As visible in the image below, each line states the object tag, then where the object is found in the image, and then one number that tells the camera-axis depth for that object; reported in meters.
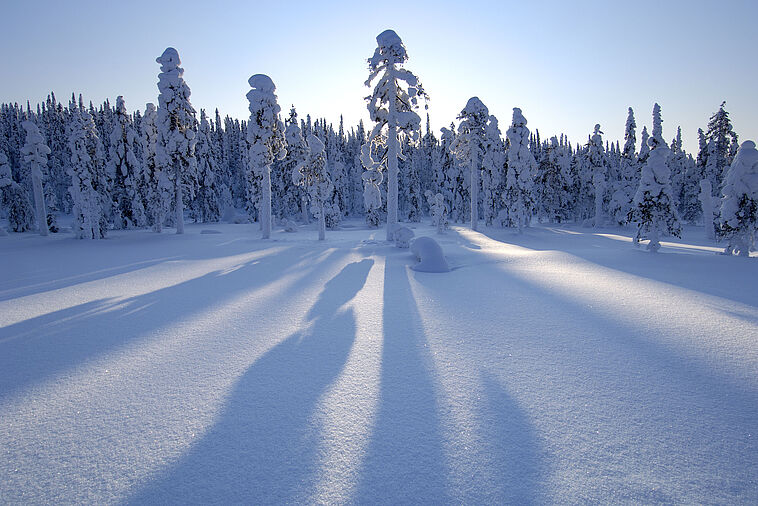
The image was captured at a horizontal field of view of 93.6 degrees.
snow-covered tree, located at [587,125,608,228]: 38.15
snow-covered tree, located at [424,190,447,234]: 29.91
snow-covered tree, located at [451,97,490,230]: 30.80
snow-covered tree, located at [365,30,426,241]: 19.38
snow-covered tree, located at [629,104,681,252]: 15.48
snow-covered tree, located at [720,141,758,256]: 13.75
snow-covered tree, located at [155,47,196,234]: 25.55
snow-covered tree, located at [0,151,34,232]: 29.88
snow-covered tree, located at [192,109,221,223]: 42.81
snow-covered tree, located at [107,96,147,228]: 32.16
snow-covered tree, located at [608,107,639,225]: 36.97
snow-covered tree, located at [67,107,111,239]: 23.22
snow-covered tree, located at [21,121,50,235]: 27.73
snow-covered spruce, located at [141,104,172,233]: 28.23
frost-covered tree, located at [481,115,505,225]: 36.31
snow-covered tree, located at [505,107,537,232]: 30.22
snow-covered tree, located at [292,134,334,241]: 24.02
